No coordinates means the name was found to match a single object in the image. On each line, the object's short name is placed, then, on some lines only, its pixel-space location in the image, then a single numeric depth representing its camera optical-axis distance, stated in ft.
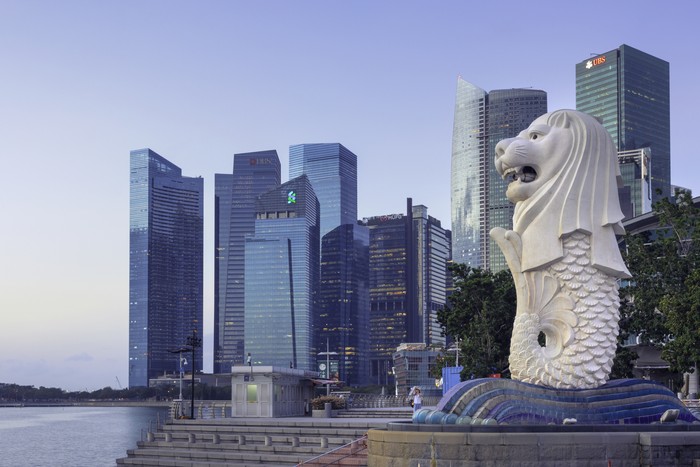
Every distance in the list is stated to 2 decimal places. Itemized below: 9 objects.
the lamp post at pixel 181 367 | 155.78
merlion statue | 84.64
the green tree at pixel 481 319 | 157.28
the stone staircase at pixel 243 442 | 108.99
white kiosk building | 148.77
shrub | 155.12
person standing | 113.39
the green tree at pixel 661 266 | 148.56
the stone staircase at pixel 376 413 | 150.54
